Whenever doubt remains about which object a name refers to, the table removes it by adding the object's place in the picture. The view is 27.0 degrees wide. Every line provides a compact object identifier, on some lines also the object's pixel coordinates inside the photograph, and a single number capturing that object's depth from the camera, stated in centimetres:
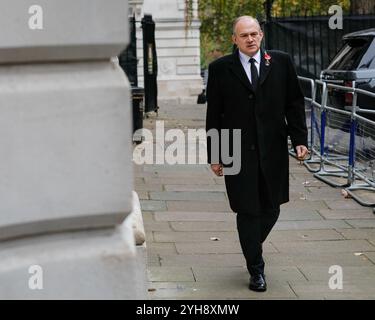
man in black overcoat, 509
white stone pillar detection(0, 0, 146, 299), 256
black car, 1066
